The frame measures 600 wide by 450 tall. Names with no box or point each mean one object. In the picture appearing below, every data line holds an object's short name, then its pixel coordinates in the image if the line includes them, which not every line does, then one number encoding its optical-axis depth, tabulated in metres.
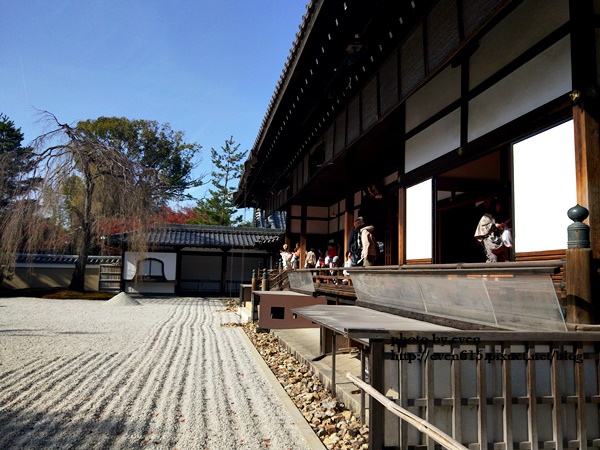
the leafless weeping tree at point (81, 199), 18.12
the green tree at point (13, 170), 18.59
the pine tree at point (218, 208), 36.34
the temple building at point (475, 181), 3.05
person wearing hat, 7.61
